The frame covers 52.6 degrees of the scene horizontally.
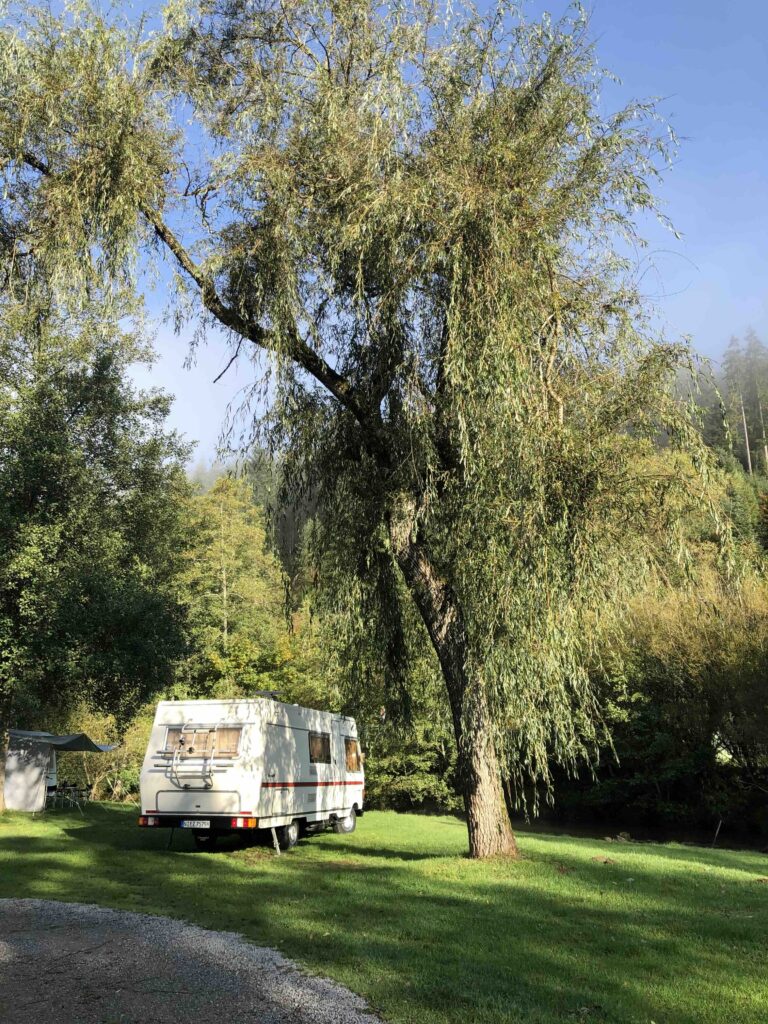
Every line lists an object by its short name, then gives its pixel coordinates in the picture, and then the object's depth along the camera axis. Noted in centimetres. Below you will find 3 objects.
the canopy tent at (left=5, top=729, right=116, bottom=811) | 2056
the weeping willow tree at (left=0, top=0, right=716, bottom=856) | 793
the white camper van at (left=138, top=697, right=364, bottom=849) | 1177
